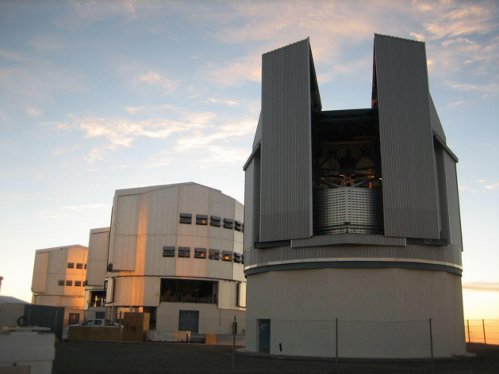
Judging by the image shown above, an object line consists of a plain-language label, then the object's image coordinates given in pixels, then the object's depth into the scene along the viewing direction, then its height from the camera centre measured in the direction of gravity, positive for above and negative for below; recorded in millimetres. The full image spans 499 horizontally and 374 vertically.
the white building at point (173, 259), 71125 +8347
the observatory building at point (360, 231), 32375 +5895
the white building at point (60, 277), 112000 +8902
